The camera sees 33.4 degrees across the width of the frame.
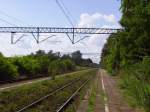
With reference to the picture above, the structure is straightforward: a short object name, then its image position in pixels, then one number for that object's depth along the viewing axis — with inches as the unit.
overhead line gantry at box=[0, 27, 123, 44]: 1233.7
